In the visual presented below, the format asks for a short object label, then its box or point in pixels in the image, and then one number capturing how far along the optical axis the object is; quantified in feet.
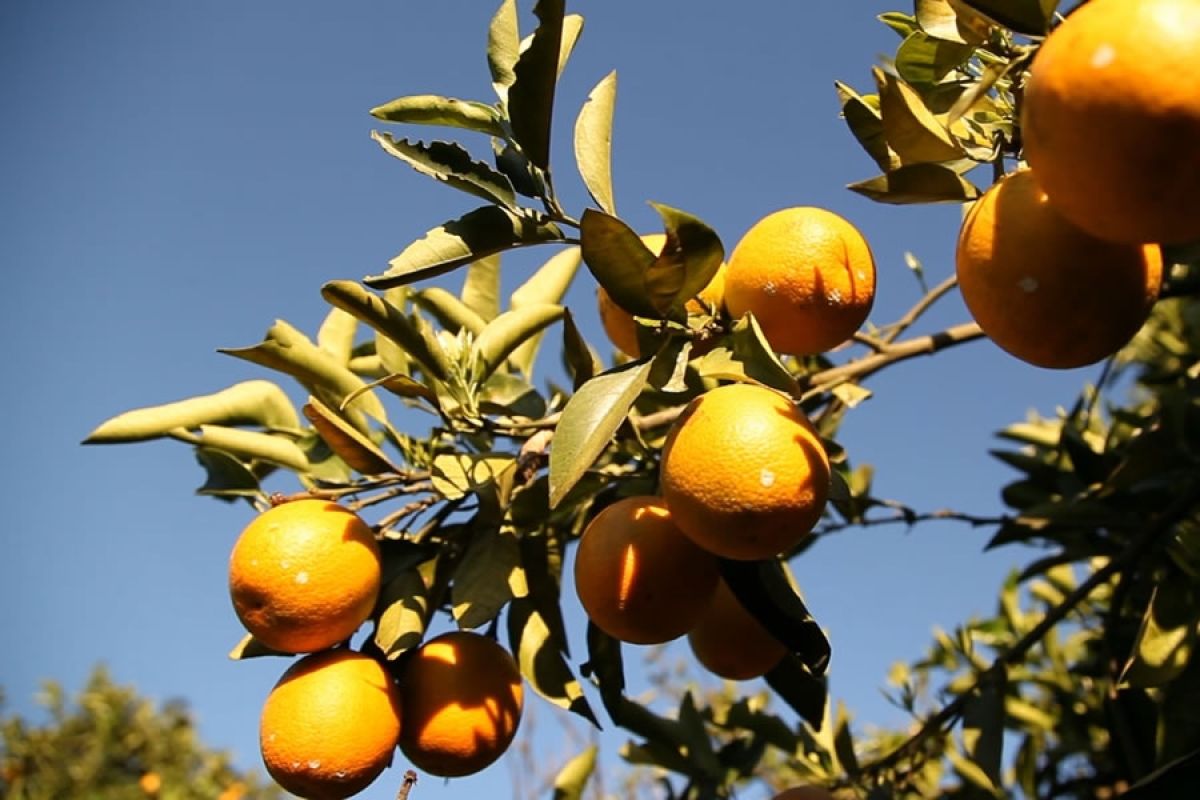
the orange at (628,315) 3.21
